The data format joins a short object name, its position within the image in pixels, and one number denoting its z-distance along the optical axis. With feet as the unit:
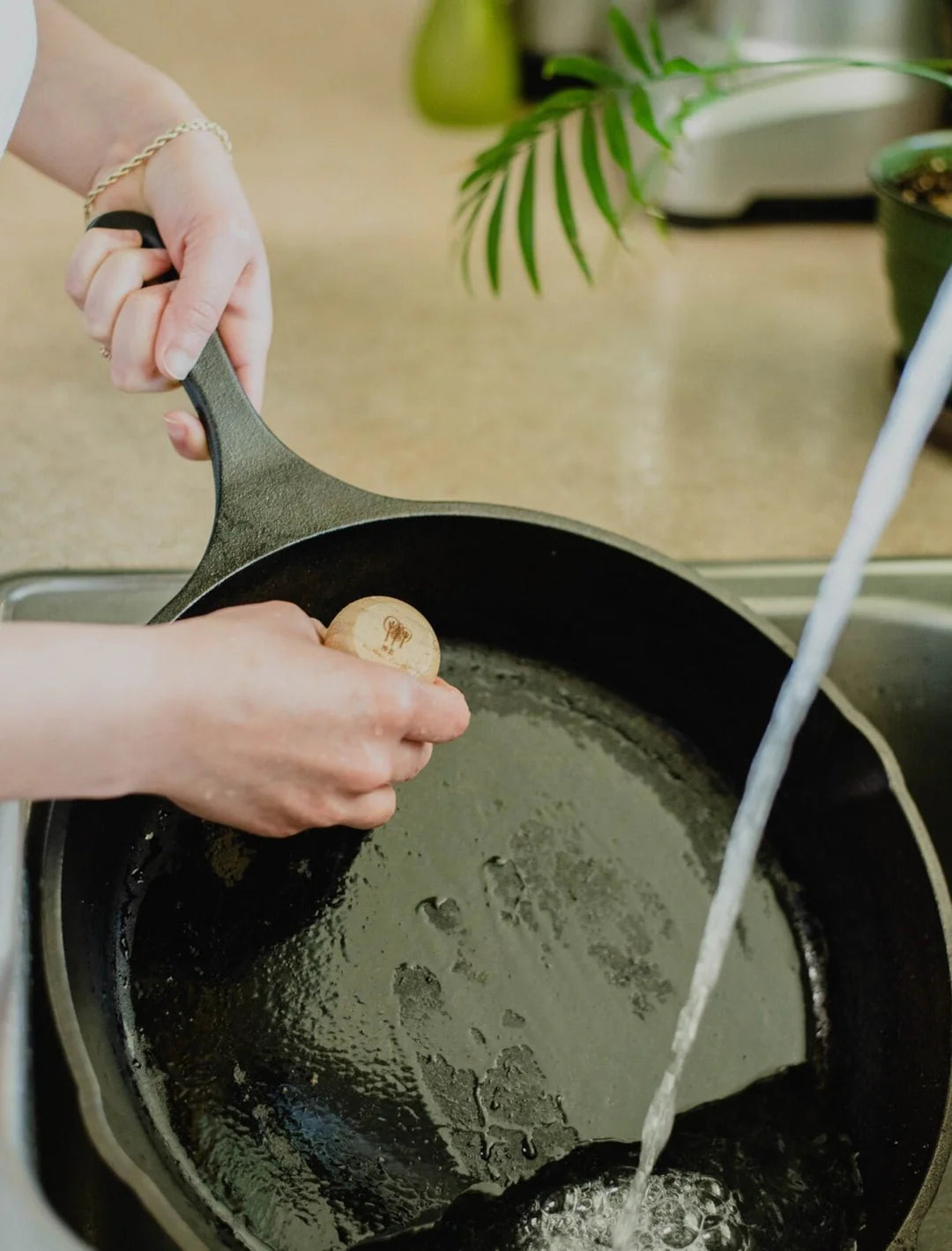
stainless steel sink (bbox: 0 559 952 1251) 2.17
